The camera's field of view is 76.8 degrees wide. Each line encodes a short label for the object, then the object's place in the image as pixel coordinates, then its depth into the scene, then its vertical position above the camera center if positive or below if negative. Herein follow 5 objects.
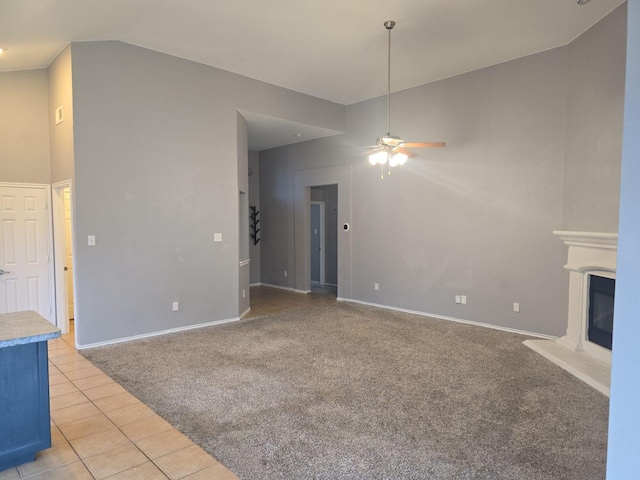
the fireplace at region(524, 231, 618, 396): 3.92 -0.99
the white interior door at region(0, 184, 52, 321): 4.95 -0.40
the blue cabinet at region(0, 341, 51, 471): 2.33 -1.09
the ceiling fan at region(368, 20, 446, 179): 4.39 +0.78
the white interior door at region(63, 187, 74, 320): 5.55 -0.52
